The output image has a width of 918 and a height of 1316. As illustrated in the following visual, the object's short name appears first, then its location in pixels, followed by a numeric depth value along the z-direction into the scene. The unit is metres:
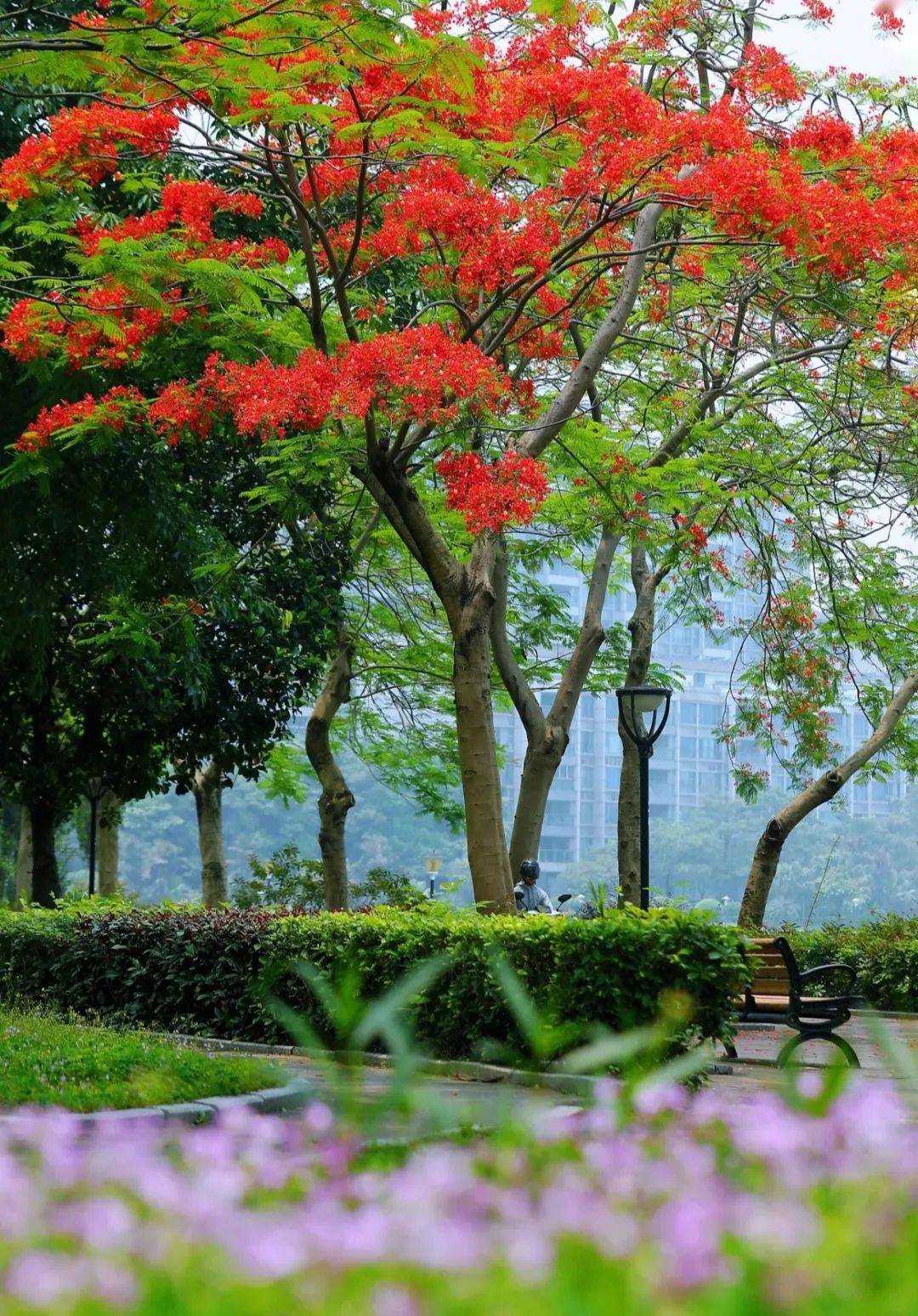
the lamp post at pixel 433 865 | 44.75
